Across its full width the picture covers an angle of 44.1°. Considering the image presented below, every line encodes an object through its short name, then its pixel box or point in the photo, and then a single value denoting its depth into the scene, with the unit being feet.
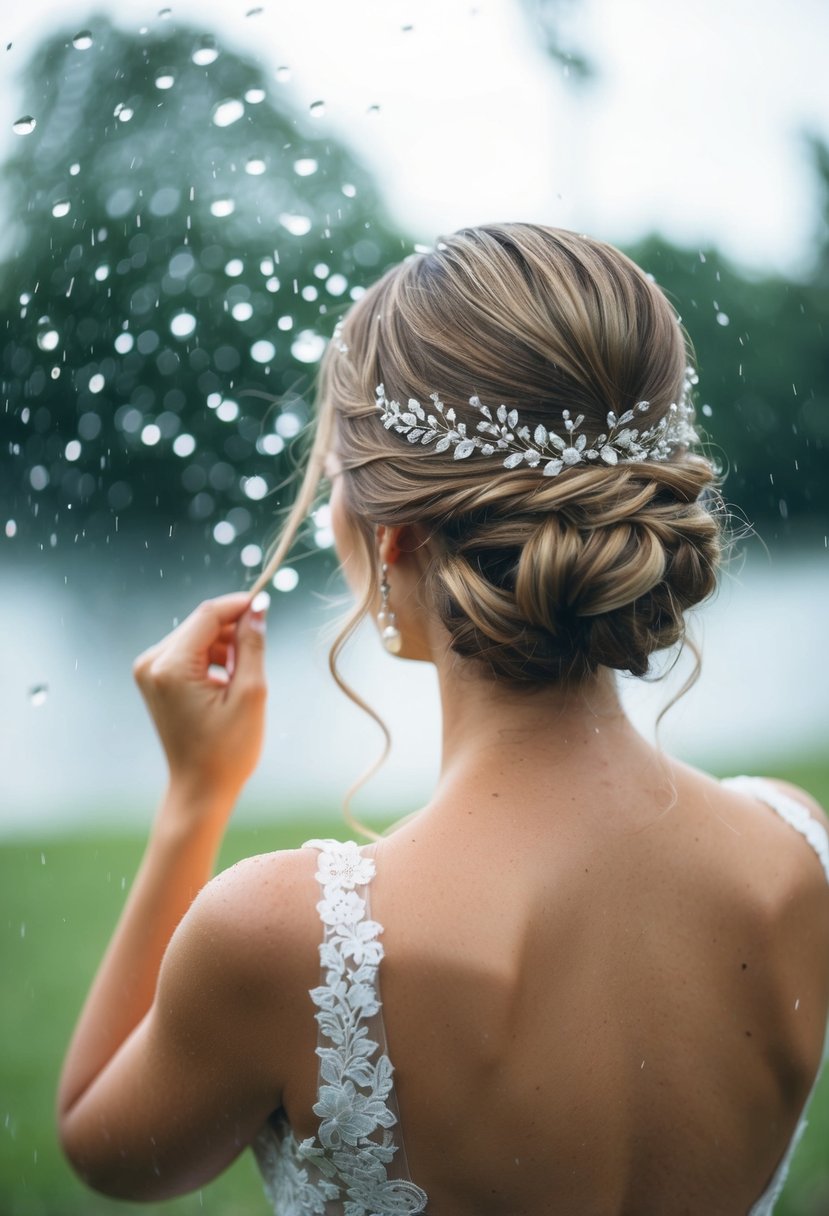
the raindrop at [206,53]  7.83
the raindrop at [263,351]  9.21
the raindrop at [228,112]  8.02
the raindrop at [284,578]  7.43
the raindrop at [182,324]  9.13
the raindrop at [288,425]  10.14
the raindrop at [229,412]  9.80
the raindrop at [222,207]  8.66
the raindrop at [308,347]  8.34
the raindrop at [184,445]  9.53
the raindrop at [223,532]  10.21
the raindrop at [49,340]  7.52
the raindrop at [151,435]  9.29
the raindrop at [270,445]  9.99
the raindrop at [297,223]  8.69
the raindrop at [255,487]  10.20
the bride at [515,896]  3.87
